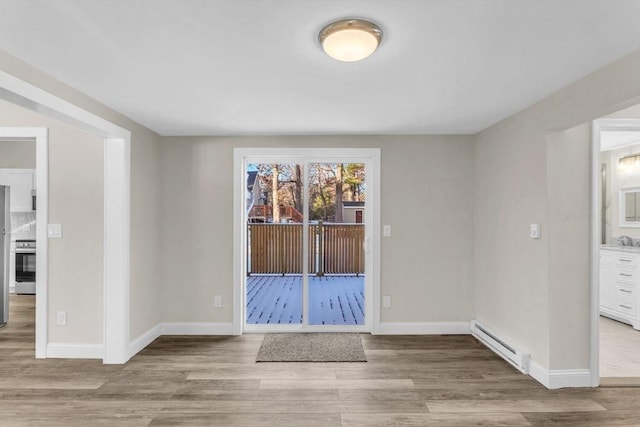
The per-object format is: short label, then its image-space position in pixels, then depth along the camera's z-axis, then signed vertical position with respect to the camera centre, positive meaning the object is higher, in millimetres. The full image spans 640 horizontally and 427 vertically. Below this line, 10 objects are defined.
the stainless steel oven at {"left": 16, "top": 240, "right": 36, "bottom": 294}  5527 -968
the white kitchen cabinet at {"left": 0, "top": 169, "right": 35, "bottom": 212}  5641 +479
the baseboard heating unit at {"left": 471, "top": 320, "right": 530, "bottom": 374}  2957 -1281
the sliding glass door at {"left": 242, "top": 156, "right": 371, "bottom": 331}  4094 -266
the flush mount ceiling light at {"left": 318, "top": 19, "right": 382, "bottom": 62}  1634 +865
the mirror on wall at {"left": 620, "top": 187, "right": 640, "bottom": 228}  4578 +90
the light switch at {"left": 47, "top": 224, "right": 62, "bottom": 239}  3193 -176
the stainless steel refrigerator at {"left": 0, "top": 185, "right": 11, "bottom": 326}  4242 -486
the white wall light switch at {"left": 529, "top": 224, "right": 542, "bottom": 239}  2814 -152
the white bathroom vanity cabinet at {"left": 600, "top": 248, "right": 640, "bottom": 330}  4113 -897
